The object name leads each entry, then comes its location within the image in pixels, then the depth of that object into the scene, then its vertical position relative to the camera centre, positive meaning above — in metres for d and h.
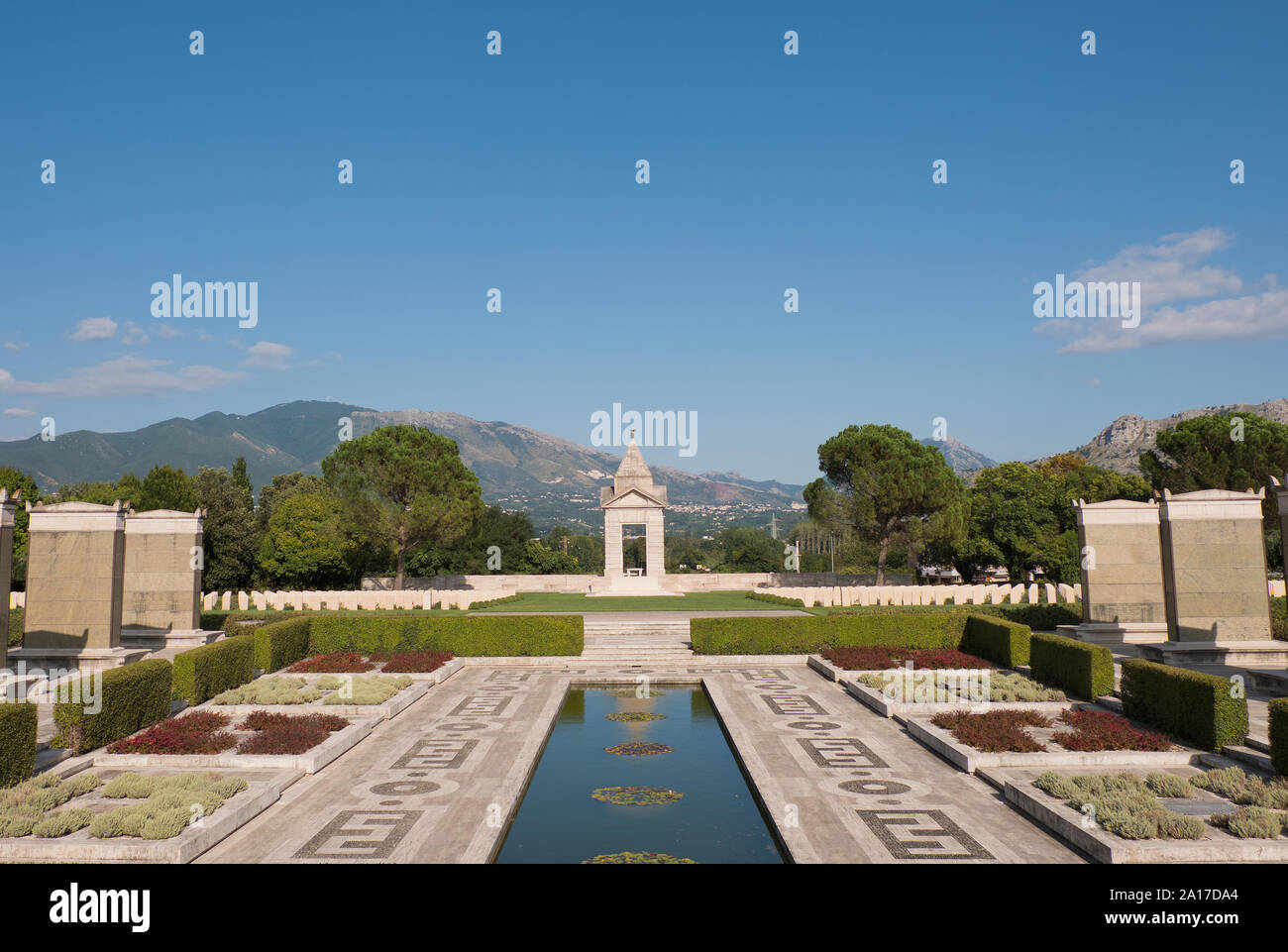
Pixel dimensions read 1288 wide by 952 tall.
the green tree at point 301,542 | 57.38 -0.07
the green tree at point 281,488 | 79.12 +5.36
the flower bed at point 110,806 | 11.34 -4.00
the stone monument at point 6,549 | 20.03 -0.22
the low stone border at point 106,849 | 10.71 -4.10
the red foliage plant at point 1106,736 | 15.78 -3.83
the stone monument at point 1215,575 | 24.66 -0.93
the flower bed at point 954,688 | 20.94 -3.92
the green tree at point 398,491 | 54.22 +3.39
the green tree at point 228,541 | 55.94 -0.03
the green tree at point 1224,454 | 54.09 +6.24
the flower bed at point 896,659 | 26.09 -3.78
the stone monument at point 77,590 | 25.84 -1.60
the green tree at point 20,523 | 50.38 +1.06
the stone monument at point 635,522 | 55.75 +1.05
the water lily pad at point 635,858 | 11.32 -4.41
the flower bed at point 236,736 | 16.17 -4.04
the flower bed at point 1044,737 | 15.79 -3.84
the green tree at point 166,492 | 57.26 +3.44
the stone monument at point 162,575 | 30.75 -1.29
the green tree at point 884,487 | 55.12 +3.85
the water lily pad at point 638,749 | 17.34 -4.47
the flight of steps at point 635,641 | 30.53 -3.96
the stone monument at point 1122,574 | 30.02 -1.10
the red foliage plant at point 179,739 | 16.17 -4.04
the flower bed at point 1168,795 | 10.85 -3.77
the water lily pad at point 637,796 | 14.02 -4.46
